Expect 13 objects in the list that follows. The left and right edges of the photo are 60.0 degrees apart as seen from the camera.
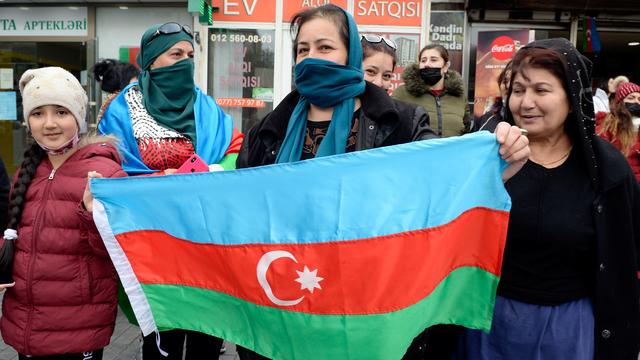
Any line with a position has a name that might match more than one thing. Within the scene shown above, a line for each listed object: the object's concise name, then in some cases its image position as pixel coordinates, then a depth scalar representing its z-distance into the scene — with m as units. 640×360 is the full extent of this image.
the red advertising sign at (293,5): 8.87
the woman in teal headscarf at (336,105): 2.06
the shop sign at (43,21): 9.41
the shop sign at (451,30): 8.73
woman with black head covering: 2.07
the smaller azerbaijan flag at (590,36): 8.47
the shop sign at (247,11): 8.88
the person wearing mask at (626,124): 4.76
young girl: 2.43
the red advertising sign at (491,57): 8.41
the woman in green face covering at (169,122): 2.97
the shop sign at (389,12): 8.75
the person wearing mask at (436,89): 4.97
